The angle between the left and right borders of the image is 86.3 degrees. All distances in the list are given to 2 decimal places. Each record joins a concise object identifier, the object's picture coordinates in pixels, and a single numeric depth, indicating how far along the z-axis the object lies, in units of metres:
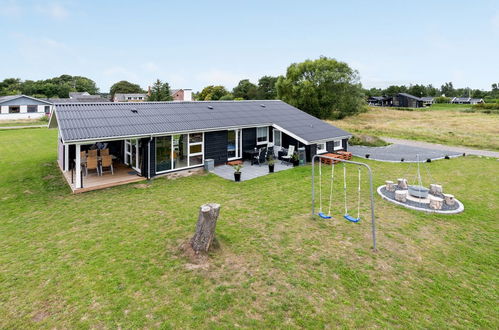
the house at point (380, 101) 98.56
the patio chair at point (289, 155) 16.91
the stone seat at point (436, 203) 9.67
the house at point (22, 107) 45.97
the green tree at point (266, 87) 73.06
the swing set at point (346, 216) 6.96
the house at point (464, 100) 99.56
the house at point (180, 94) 61.59
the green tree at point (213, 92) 75.94
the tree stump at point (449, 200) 10.18
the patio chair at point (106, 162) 13.25
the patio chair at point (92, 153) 13.37
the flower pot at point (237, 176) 13.05
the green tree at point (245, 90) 73.94
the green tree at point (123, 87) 95.00
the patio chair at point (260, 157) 16.36
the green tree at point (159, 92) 50.44
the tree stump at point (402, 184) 11.74
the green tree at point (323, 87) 42.75
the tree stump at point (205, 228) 6.41
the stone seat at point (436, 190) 11.01
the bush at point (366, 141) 24.14
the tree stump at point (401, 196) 10.45
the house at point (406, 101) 88.12
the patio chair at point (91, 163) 12.99
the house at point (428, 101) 96.00
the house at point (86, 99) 57.05
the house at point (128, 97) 74.76
